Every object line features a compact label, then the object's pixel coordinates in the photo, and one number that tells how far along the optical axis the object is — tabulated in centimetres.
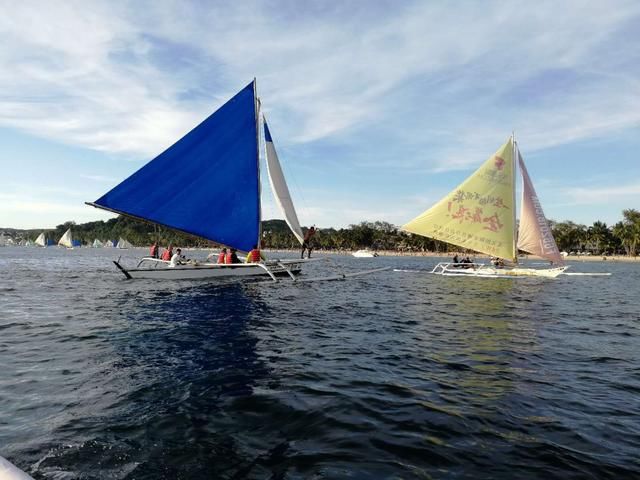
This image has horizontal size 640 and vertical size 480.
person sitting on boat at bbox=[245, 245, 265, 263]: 3131
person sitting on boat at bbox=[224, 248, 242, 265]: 3155
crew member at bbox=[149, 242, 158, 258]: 3662
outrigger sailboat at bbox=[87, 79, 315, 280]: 2744
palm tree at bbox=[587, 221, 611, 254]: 17012
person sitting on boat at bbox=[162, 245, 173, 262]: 3402
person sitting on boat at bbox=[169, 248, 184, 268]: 3070
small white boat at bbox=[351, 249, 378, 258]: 17775
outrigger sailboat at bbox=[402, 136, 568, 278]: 3862
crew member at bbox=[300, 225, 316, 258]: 3526
